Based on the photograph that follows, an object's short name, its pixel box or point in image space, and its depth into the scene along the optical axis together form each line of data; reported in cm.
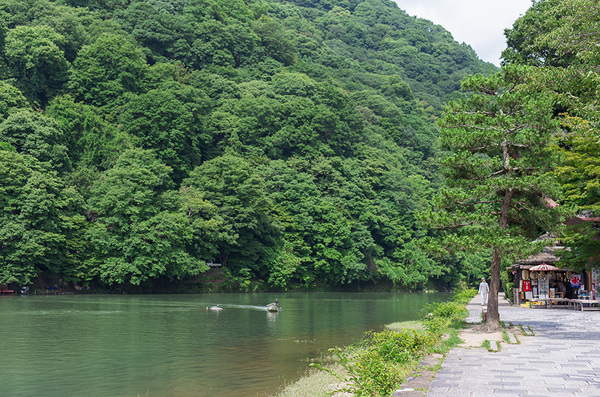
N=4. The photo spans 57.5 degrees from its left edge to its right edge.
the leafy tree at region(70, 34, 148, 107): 5828
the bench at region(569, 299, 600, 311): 2543
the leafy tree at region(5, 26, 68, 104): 5397
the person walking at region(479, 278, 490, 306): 2966
